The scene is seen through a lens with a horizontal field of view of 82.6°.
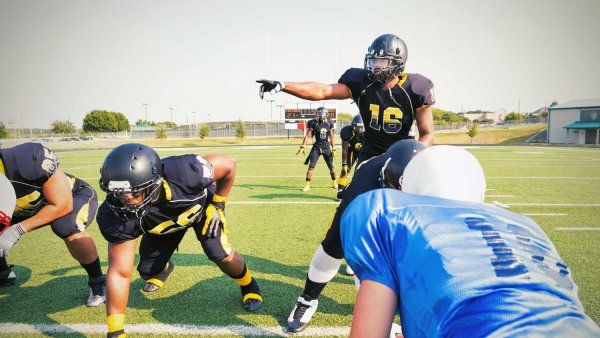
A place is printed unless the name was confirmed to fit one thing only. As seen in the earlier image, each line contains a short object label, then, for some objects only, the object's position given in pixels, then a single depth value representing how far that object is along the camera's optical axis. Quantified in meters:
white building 39.47
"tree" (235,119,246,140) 43.75
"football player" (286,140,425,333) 2.45
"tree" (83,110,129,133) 81.19
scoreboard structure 39.00
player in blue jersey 0.89
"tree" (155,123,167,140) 44.47
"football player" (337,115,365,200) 8.03
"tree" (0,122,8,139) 62.31
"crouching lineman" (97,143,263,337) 2.38
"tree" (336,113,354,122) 104.18
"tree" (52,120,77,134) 75.94
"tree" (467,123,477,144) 39.58
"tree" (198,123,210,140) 44.81
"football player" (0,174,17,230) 2.42
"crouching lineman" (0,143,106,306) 3.01
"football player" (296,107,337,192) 9.43
